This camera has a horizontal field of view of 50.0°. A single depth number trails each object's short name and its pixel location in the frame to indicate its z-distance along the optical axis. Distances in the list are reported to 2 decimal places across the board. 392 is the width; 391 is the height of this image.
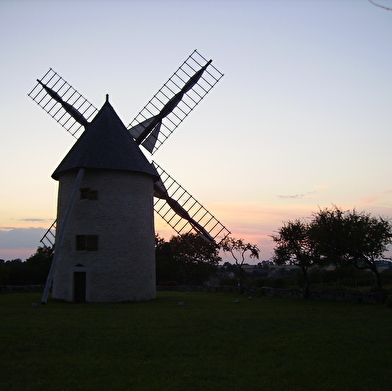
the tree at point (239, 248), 33.84
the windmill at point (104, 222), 22.72
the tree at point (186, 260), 49.88
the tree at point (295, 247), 27.77
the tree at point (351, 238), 23.69
